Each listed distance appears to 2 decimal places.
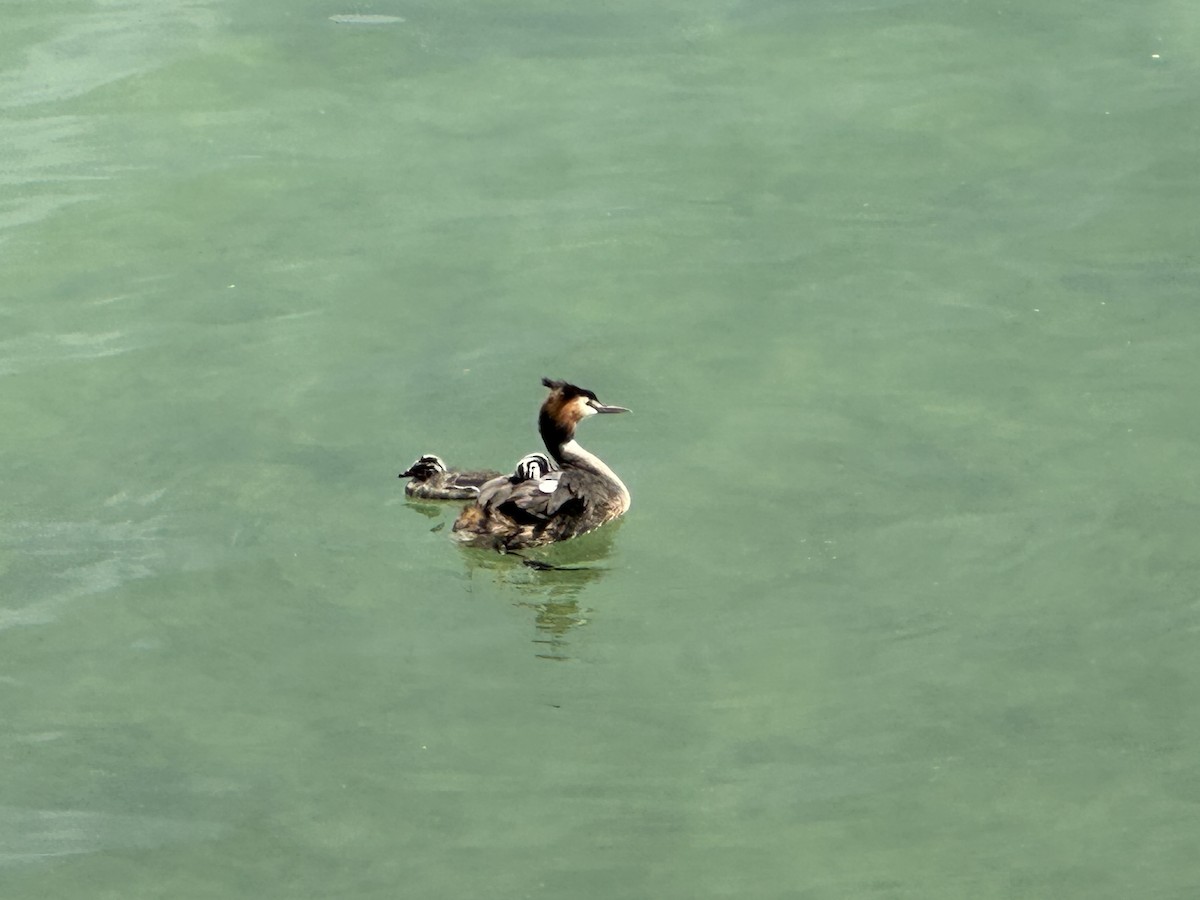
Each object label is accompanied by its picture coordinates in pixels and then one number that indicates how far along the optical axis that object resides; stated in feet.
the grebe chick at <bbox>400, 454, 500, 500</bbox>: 59.16
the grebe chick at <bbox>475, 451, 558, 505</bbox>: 58.34
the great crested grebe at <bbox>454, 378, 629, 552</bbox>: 57.88
